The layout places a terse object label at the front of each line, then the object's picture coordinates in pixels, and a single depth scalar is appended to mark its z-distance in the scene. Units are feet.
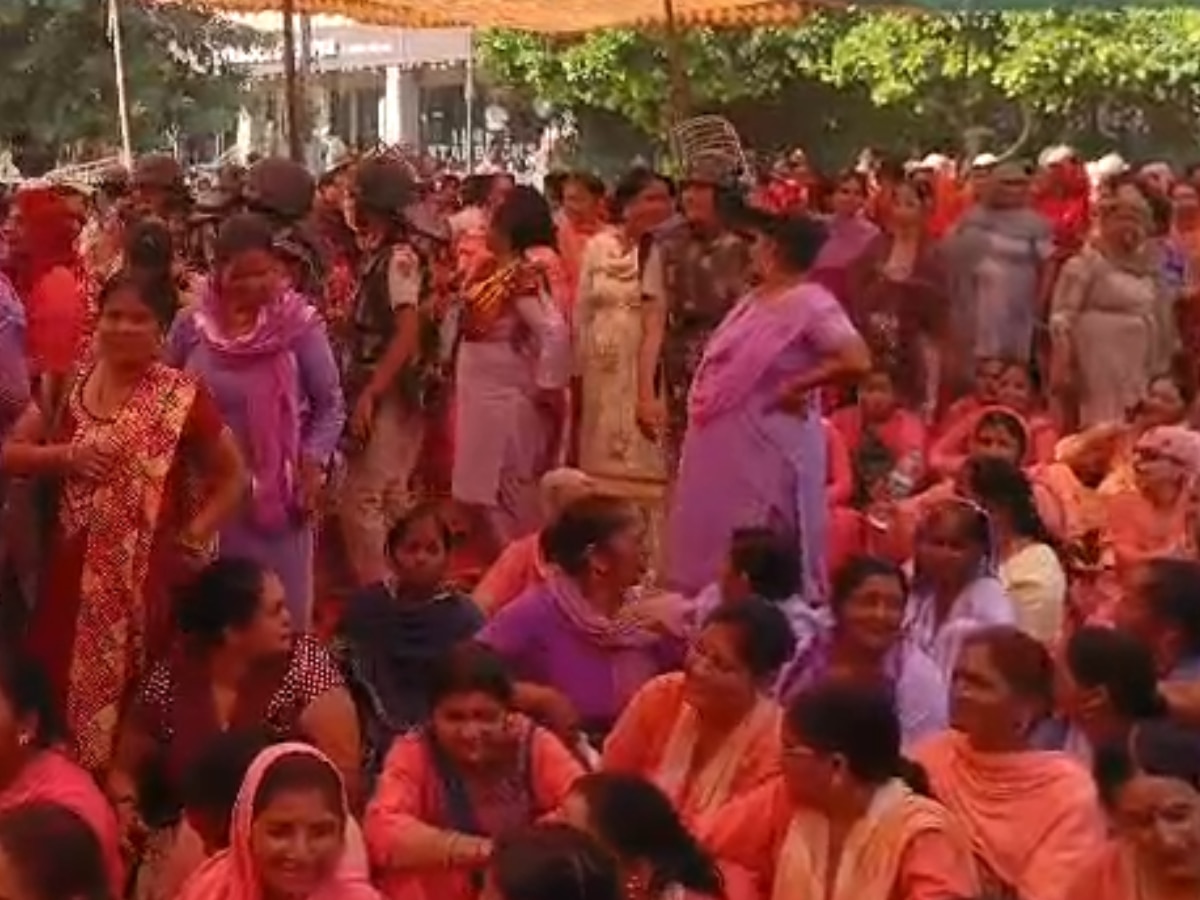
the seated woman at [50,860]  12.37
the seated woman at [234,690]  16.42
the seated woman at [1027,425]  25.35
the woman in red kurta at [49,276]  23.58
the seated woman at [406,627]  18.04
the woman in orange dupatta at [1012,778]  15.28
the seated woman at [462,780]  15.37
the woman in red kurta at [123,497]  17.83
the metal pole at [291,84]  36.27
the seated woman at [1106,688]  16.06
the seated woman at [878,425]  26.45
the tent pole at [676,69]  37.63
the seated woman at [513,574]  19.54
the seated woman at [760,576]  18.90
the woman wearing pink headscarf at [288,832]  13.24
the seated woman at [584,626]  18.74
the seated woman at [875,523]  22.39
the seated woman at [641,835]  13.76
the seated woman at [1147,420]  24.62
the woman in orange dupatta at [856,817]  14.35
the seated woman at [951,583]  18.83
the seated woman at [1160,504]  22.70
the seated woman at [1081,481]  23.29
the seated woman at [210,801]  14.46
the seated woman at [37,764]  14.37
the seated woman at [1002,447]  22.63
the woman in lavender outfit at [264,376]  19.99
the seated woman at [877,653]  17.37
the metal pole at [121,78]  47.37
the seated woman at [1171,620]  17.40
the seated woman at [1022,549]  20.02
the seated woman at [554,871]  12.25
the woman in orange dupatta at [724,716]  16.12
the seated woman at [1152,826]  13.87
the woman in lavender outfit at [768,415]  21.17
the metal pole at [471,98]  97.54
